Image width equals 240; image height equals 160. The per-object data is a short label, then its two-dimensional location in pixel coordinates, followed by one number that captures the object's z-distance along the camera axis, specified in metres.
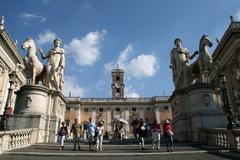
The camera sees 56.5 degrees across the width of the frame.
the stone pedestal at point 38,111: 15.13
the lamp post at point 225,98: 11.75
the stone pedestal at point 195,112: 15.19
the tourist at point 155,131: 12.94
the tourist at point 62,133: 12.41
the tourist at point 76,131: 13.24
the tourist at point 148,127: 17.45
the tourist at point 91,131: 12.95
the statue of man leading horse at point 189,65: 17.14
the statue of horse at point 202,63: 17.06
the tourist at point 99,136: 12.13
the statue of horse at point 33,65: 17.08
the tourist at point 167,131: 11.90
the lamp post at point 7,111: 12.46
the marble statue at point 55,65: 17.91
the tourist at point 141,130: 13.60
